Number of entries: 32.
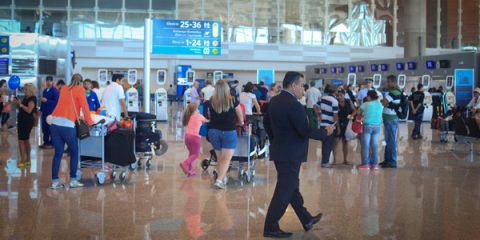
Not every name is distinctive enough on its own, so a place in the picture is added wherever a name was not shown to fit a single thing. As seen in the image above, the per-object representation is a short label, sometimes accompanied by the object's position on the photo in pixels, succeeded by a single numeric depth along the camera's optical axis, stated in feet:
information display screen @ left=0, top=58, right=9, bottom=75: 72.74
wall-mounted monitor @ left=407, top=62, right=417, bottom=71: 92.62
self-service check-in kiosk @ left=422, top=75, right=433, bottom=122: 85.03
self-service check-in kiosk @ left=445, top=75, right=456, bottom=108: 73.54
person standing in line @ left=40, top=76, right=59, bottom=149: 50.42
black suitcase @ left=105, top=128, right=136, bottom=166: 33.99
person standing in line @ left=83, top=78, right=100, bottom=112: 45.77
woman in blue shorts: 33.09
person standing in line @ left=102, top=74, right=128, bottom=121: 39.99
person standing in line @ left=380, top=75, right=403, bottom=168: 42.83
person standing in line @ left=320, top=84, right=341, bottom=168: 42.27
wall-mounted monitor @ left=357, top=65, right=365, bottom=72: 107.55
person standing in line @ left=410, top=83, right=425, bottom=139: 66.80
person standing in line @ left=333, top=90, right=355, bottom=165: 44.65
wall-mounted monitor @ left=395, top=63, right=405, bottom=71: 96.11
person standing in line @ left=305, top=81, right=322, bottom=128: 55.39
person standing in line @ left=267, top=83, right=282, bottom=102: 56.59
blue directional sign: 80.38
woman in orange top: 31.42
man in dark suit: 22.31
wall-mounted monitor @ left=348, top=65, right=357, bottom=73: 110.32
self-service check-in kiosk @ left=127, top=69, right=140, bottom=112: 81.20
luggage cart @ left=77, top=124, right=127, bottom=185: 33.73
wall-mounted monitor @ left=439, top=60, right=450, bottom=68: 83.82
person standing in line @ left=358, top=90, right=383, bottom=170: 41.50
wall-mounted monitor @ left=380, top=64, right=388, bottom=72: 100.48
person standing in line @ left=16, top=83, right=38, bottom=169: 40.86
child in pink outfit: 37.93
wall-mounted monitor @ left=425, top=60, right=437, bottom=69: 87.10
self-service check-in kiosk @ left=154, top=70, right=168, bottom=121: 88.48
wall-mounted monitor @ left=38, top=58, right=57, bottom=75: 74.60
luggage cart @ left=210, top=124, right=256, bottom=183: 35.78
